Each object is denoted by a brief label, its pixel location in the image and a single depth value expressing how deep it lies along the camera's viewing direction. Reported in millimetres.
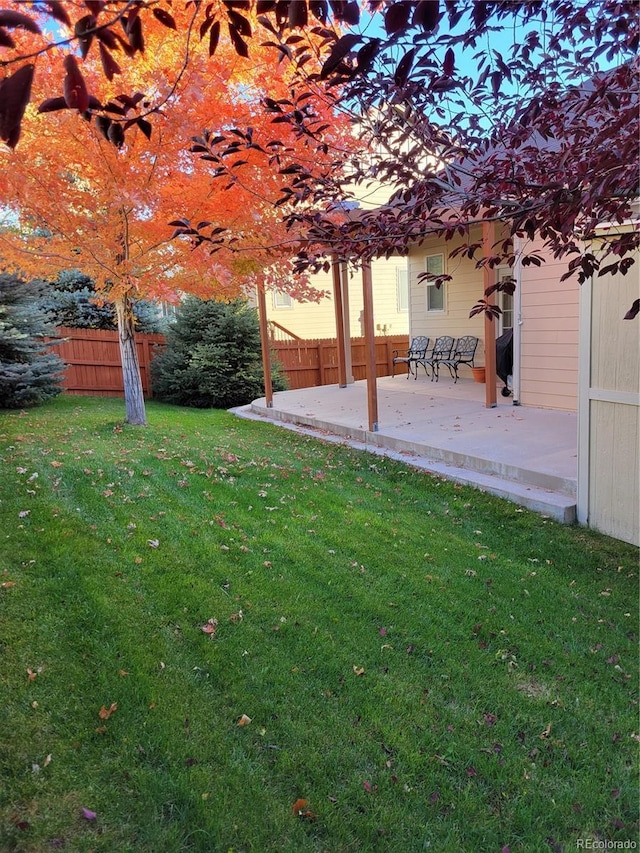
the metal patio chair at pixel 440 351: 11346
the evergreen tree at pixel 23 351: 8531
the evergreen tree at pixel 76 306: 12094
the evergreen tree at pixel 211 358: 10656
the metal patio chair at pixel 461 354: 10805
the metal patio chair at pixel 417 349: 11912
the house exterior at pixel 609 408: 3814
